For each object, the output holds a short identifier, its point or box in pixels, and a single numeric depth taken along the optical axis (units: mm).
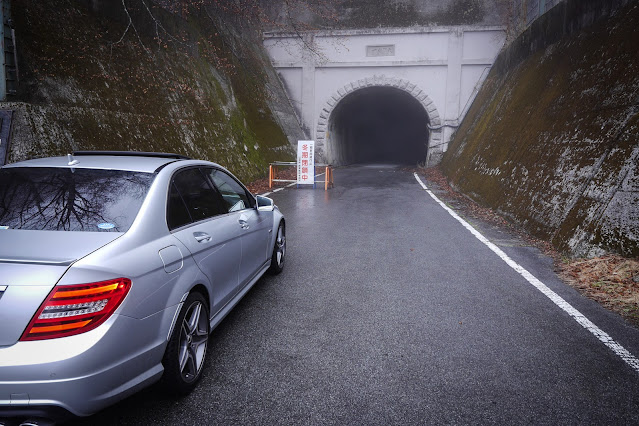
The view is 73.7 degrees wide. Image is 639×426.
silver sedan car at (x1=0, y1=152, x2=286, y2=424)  2129
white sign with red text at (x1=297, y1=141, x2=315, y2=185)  15250
